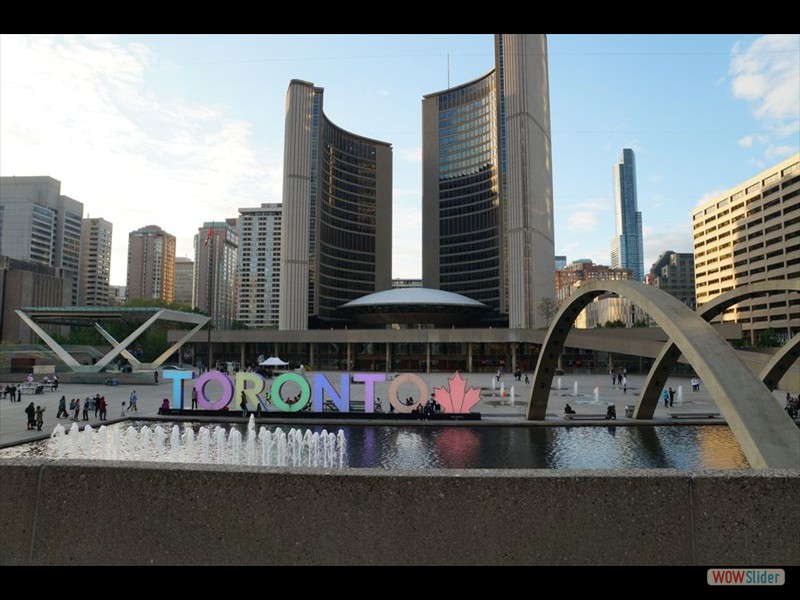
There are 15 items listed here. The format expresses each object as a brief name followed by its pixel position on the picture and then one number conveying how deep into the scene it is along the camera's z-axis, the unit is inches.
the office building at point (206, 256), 7049.7
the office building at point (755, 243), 3799.2
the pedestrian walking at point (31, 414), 864.8
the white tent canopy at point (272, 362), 1840.6
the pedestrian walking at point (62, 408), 996.5
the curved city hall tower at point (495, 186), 3816.4
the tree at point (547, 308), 3724.2
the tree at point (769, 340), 3292.3
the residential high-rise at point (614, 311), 6245.1
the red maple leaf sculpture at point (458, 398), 1026.1
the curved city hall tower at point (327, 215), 3969.0
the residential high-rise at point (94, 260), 7490.2
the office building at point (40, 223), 6033.5
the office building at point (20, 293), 4503.0
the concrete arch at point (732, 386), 329.1
